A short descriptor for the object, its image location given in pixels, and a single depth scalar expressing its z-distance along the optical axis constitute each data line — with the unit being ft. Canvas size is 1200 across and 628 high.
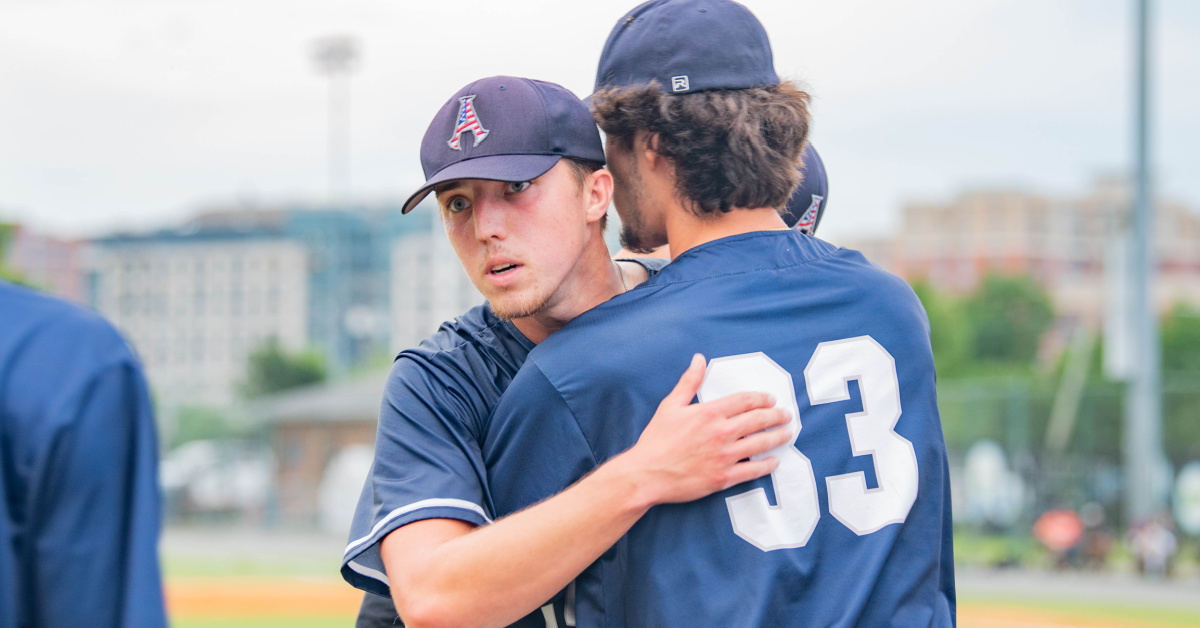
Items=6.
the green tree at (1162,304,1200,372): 178.70
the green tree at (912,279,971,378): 176.24
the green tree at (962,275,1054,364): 205.77
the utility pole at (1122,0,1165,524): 60.85
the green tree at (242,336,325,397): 192.65
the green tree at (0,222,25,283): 135.34
